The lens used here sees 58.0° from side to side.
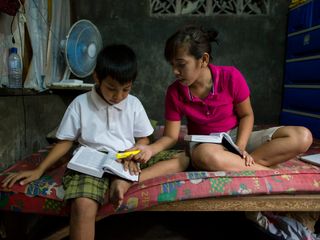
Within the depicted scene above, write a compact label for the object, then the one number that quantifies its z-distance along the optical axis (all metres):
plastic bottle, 1.90
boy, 1.21
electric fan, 2.27
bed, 1.24
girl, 1.36
